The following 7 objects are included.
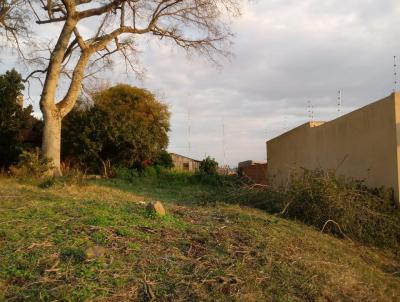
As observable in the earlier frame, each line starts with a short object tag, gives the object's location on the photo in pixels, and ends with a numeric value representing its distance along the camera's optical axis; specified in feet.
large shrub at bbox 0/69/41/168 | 65.67
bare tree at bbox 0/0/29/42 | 54.44
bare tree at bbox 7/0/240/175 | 51.29
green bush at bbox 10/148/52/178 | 44.10
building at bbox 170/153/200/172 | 113.60
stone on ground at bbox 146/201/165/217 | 23.79
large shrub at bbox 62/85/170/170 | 72.69
